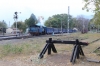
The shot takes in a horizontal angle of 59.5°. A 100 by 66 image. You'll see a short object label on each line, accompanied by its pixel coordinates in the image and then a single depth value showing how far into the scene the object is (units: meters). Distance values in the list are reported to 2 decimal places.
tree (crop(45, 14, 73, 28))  45.34
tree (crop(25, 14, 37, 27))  37.99
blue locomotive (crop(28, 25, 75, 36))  19.65
